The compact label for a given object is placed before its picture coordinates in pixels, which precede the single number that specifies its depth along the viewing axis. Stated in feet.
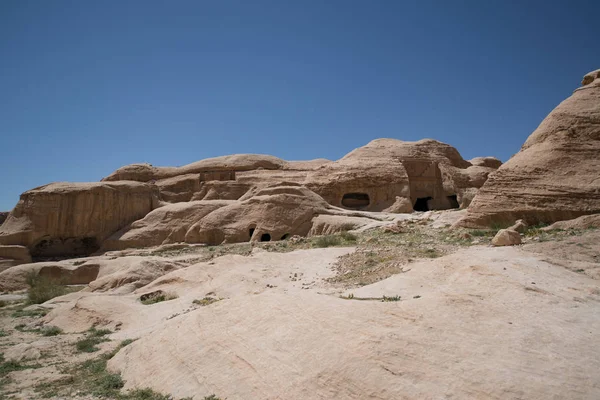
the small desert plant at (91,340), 28.72
